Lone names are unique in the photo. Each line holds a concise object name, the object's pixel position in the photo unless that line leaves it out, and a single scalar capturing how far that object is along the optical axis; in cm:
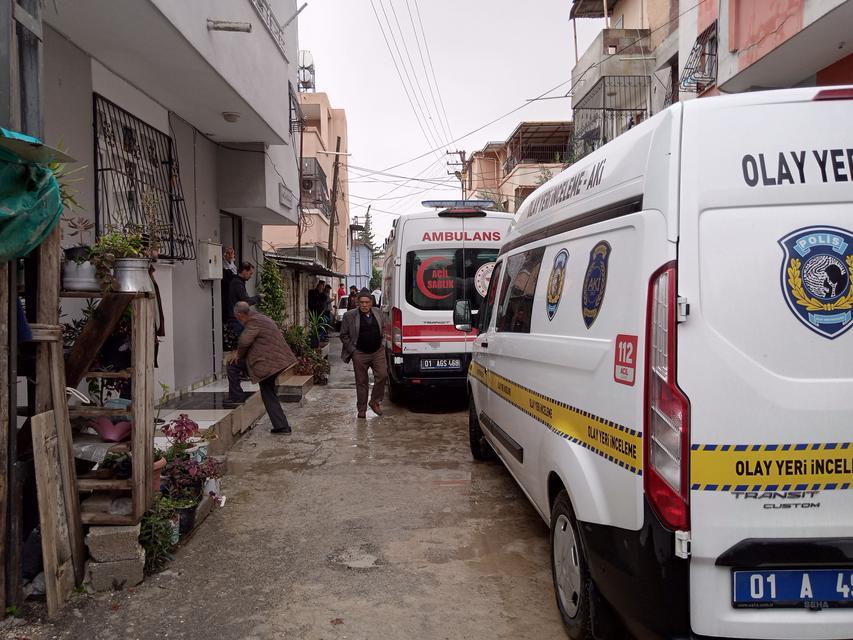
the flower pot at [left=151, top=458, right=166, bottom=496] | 411
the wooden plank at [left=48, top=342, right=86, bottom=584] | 352
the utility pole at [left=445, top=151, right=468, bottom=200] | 3511
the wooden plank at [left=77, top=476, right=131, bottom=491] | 379
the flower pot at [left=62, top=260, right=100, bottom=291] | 376
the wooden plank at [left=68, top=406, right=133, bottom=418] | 384
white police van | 230
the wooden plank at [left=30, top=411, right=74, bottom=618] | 339
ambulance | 906
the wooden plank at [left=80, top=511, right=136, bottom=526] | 376
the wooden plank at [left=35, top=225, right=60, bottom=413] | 346
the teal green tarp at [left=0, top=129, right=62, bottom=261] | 300
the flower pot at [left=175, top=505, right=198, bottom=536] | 438
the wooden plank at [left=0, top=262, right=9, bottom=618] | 319
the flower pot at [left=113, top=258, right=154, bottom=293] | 384
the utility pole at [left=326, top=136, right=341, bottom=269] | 2047
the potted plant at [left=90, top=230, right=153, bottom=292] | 378
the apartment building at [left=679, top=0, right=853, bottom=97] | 679
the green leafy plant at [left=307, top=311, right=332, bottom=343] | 1447
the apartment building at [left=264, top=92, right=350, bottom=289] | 2358
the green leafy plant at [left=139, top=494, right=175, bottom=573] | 399
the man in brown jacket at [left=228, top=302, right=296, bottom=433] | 755
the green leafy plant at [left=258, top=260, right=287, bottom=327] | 1245
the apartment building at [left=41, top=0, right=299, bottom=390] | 602
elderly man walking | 898
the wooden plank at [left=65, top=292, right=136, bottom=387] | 382
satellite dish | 1972
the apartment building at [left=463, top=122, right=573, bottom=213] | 2830
